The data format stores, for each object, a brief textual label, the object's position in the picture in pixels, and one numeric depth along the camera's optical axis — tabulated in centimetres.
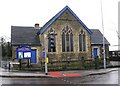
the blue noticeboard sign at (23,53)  1665
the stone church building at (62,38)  1986
